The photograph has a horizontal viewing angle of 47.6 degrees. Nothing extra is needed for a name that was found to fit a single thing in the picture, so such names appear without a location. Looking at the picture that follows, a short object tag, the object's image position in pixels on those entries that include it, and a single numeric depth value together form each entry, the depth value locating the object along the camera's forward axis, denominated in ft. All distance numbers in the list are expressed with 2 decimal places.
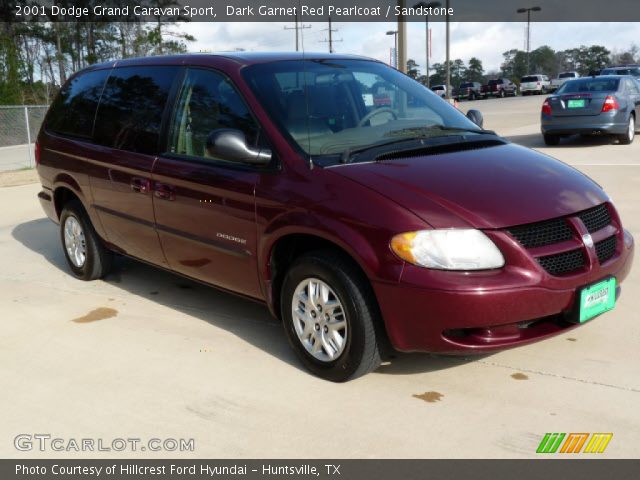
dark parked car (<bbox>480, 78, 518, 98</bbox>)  184.44
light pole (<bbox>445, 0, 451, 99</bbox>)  144.14
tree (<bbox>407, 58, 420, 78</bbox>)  275.71
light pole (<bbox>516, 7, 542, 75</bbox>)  256.17
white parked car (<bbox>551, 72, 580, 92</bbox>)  185.47
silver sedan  46.70
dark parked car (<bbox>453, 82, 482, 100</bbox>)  185.88
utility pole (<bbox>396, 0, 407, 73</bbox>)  47.52
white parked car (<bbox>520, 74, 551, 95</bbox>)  183.52
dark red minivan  11.32
